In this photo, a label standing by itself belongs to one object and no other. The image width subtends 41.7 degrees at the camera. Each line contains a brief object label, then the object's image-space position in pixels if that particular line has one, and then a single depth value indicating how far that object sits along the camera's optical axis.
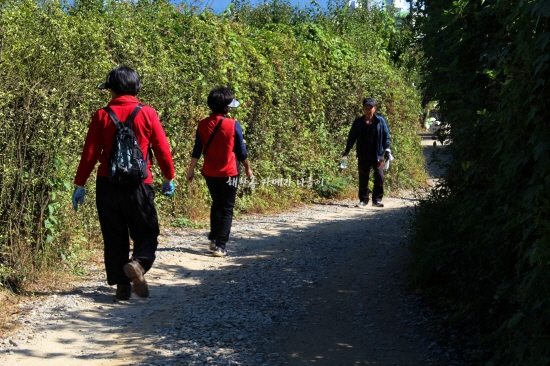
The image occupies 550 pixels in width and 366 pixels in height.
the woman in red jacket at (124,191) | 6.43
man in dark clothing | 13.59
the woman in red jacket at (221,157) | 8.78
